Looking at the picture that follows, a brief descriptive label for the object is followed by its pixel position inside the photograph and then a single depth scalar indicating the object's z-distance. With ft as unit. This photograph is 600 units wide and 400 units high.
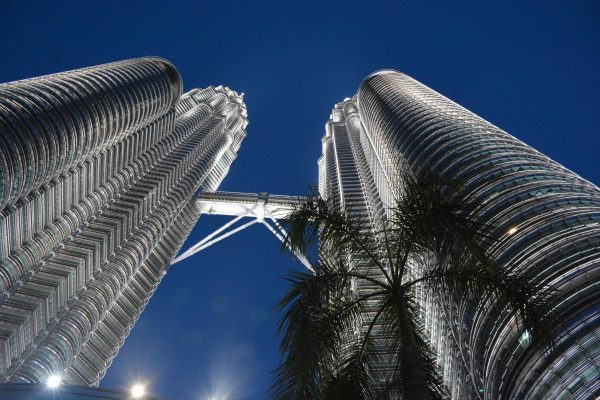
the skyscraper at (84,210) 134.92
